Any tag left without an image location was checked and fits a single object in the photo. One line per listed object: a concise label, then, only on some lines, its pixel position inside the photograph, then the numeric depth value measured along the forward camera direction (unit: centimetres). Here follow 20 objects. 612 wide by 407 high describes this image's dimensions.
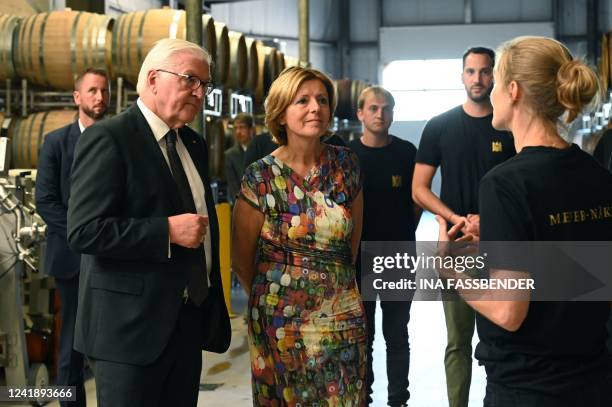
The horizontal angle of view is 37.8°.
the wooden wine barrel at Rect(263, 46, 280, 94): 1058
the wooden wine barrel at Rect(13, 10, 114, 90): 804
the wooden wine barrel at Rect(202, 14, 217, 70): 823
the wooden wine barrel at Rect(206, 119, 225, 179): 922
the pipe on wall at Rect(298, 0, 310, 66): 1159
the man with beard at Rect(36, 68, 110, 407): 414
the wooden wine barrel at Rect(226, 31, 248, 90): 923
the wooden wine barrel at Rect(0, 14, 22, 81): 822
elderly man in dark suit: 245
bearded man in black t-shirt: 391
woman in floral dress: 288
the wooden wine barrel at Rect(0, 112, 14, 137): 797
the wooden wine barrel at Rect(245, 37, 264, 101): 980
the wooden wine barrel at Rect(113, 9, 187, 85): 782
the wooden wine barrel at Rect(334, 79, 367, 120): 1476
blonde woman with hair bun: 187
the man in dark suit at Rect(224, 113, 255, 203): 829
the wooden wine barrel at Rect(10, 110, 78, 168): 794
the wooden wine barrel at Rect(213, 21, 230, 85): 858
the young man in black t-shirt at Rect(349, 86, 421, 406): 448
